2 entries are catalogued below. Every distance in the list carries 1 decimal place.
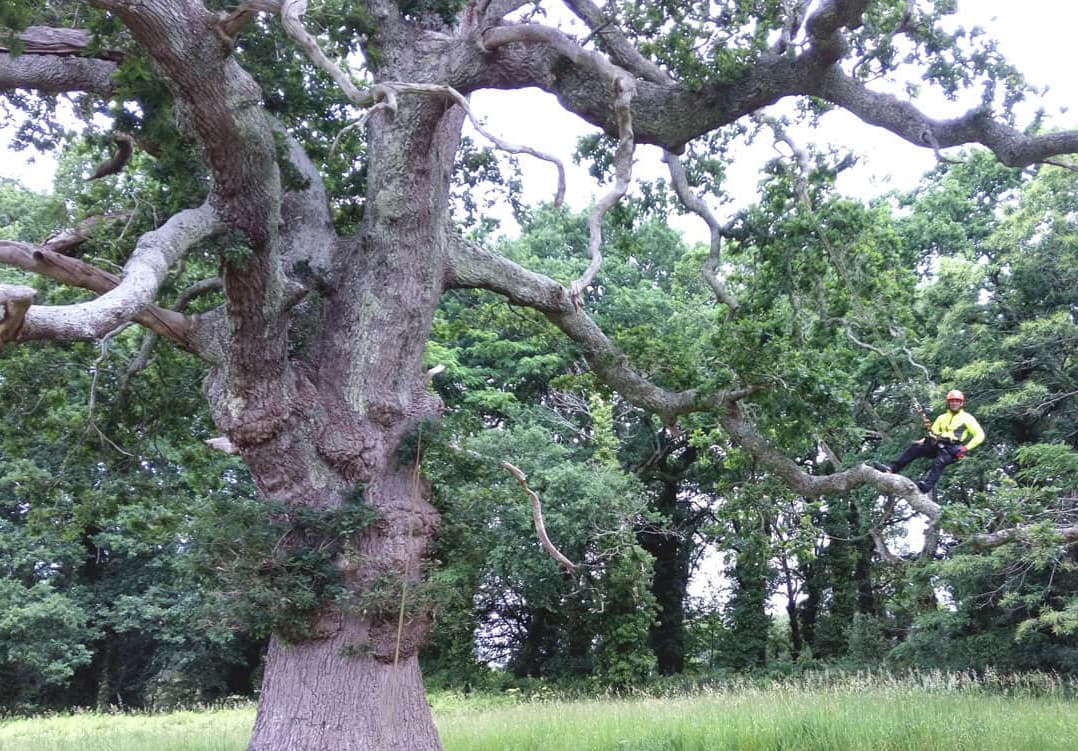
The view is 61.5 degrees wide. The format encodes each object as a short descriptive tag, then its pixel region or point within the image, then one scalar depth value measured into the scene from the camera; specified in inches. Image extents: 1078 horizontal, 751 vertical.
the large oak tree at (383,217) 262.7
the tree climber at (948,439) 360.2
